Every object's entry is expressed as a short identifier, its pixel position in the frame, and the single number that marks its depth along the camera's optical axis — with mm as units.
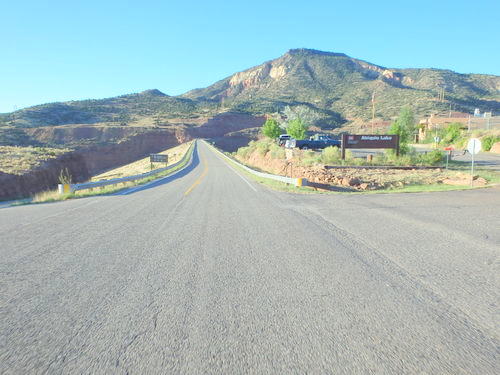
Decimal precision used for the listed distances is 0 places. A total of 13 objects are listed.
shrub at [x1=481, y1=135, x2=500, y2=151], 42775
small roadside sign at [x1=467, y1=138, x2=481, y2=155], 15758
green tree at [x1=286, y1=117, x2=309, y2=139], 49750
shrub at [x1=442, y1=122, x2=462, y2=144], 51688
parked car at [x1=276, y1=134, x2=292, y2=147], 42138
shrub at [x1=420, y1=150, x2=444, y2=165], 25672
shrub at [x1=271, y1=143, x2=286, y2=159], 31184
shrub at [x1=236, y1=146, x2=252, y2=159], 48769
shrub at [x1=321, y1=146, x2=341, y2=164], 24828
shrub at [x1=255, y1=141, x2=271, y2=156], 38703
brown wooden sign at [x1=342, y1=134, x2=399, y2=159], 25391
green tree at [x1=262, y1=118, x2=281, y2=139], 66312
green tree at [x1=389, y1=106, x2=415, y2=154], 29572
